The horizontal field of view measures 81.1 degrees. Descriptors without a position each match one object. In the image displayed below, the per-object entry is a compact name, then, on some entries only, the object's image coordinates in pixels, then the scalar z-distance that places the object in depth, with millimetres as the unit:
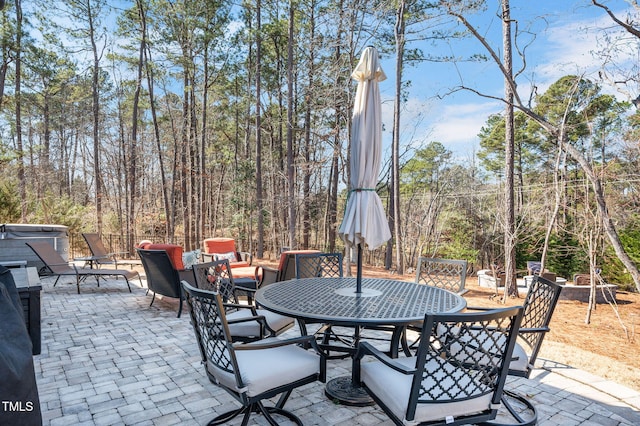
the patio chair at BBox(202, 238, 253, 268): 7154
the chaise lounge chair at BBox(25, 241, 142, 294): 5909
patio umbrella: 2639
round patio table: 2000
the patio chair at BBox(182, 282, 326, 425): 1813
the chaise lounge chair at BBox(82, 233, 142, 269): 7312
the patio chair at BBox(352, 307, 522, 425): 1509
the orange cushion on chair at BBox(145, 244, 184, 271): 4805
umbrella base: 2453
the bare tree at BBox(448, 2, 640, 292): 3875
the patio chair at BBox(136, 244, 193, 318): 4637
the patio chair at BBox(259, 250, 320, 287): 4453
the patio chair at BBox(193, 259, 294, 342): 2796
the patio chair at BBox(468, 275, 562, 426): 2168
